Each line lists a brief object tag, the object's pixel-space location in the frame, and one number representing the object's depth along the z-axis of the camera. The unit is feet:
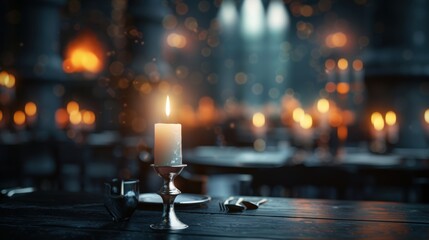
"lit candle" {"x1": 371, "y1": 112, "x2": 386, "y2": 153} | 11.05
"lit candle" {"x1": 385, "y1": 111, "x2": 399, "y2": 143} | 13.94
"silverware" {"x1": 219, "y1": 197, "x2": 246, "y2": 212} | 4.58
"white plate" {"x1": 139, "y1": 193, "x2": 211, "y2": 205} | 4.91
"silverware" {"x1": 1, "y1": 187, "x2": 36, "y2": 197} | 5.58
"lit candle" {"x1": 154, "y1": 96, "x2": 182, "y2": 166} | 3.68
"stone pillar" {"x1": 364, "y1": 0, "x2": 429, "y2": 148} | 13.61
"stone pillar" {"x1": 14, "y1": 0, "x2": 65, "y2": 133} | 20.93
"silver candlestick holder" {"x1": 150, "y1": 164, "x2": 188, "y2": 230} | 3.67
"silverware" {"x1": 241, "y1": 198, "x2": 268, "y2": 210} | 4.73
